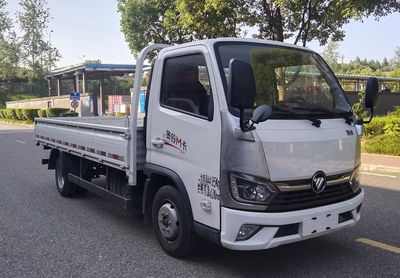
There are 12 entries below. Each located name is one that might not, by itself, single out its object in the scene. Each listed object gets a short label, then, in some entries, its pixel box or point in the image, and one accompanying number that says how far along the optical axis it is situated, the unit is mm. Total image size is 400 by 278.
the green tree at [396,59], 100988
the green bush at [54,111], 38109
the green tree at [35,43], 69812
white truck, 3746
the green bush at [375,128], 14422
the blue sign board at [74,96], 29859
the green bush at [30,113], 41375
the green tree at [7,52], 68188
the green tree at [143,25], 27578
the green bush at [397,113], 14505
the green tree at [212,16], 15992
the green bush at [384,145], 12555
